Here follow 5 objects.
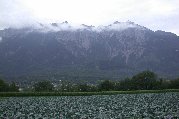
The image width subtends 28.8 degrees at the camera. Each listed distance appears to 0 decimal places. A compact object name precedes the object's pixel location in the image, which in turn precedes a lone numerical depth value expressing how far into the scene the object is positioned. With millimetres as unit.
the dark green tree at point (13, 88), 152800
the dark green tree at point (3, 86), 148125
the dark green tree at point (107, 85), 156000
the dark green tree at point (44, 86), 166975
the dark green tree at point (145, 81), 156375
